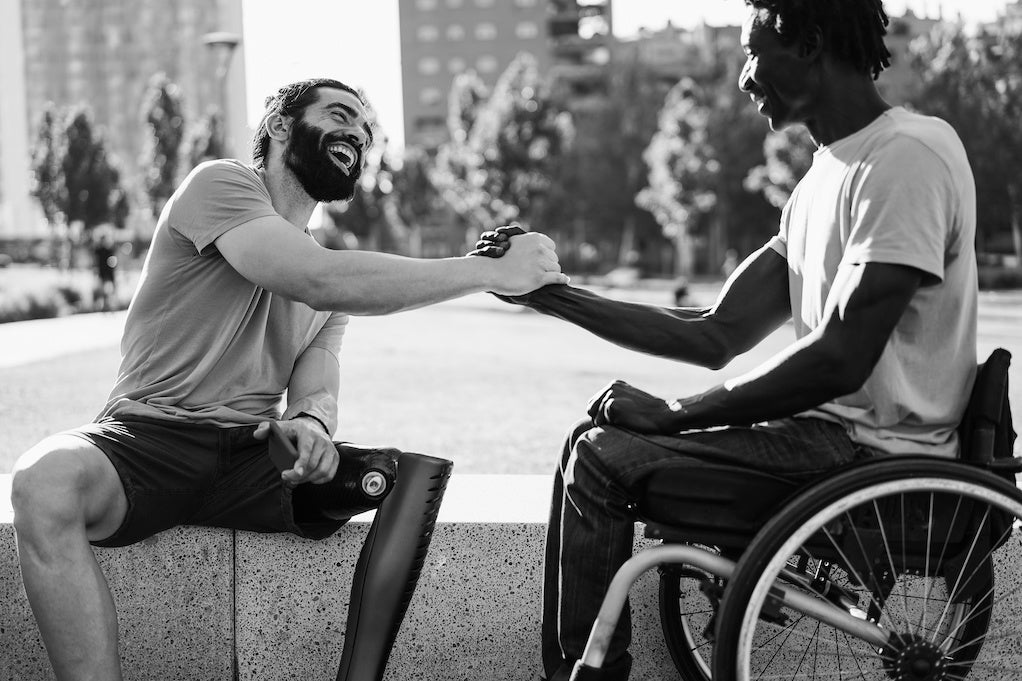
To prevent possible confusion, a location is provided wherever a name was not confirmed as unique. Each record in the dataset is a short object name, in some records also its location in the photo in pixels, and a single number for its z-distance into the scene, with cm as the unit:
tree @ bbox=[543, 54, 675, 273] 6600
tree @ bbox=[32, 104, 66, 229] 5822
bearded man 269
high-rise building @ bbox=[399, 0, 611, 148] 10669
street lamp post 2073
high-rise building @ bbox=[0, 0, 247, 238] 14200
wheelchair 210
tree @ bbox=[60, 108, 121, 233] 5762
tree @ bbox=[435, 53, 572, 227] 4722
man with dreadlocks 212
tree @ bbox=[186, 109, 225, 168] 5812
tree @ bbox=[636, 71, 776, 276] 5256
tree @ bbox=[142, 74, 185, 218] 6375
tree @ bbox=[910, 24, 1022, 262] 3922
